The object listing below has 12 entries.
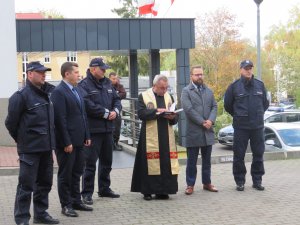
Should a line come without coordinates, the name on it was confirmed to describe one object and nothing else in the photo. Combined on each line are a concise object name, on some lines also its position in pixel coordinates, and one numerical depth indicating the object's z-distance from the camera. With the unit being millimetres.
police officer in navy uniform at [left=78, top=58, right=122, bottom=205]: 7250
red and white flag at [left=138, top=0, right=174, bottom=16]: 16547
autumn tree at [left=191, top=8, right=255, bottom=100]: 44344
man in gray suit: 7945
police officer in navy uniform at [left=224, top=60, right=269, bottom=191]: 8070
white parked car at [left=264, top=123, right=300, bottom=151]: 12861
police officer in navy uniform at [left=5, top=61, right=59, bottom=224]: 5945
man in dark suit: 6457
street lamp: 12802
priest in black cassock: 7574
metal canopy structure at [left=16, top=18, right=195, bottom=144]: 14703
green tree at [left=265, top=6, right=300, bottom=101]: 48156
